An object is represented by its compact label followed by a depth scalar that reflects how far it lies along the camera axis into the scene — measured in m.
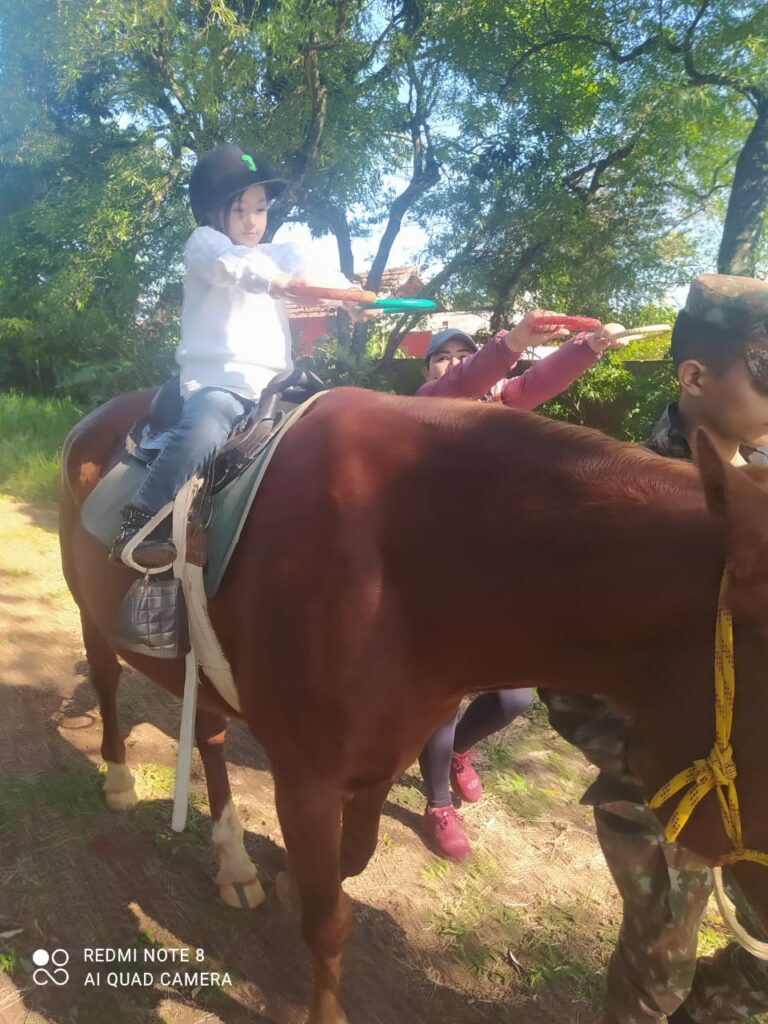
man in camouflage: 1.71
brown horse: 1.28
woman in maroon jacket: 2.43
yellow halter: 1.20
